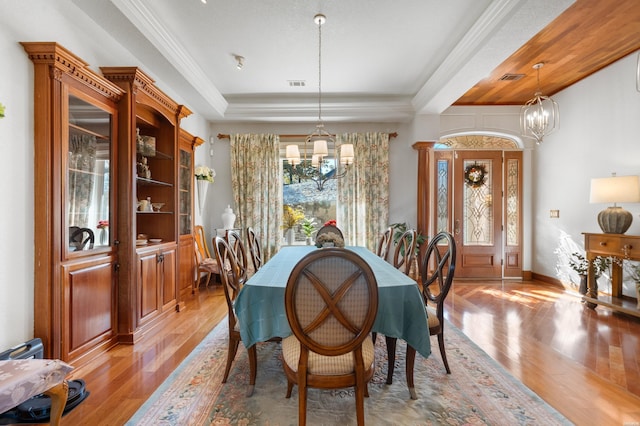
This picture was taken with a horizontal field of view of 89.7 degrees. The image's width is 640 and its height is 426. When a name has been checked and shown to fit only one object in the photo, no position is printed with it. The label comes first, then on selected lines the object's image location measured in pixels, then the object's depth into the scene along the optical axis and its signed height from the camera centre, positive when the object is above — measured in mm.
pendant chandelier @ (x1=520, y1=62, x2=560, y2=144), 4123 +1206
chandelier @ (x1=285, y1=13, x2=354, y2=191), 3302 +757
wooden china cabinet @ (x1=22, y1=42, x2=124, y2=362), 2180 +68
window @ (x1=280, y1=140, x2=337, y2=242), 5848 +302
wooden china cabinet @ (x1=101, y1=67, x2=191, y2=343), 2902 +105
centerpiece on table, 2881 -252
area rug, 1833 -1181
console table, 3539 -572
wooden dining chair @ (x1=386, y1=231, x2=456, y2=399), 2070 -730
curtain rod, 5609 +1349
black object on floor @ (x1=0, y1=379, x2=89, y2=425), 1799 -1128
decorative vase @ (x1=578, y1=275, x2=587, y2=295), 4195 -964
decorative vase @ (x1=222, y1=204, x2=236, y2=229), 5289 -88
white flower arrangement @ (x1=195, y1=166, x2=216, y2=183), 5008 +621
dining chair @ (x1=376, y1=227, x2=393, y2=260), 3284 -319
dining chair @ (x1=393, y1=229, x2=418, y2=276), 2623 -345
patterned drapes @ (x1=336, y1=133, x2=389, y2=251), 5590 +356
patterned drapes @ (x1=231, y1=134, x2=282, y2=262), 5621 +500
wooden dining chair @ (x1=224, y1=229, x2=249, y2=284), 2730 -334
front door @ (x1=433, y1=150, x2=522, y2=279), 5738 +71
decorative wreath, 5707 +662
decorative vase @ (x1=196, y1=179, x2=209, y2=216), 5178 +359
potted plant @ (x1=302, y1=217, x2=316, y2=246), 5077 -230
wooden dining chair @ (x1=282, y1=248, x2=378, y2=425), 1504 -495
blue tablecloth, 1849 -590
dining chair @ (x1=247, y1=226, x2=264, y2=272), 3268 -379
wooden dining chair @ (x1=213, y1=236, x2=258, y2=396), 2191 -506
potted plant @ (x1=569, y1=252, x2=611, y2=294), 4012 -715
